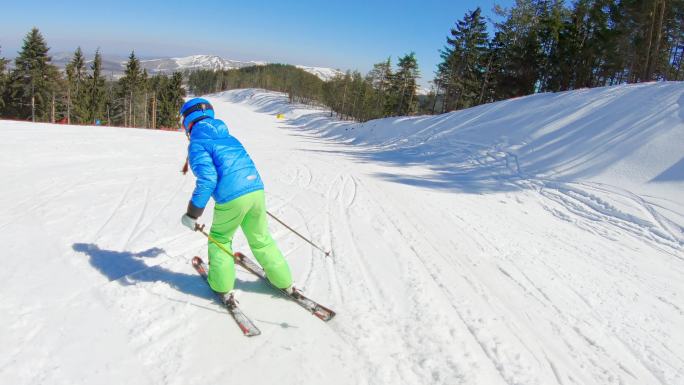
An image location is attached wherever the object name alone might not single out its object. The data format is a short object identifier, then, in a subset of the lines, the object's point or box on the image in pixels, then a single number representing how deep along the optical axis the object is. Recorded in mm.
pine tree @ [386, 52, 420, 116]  45531
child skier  3197
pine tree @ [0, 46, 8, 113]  34219
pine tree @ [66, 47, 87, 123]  38531
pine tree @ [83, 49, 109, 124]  41116
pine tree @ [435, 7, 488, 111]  34219
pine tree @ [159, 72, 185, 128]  48309
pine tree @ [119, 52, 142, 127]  44750
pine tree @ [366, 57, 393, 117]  57350
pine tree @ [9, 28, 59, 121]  33469
